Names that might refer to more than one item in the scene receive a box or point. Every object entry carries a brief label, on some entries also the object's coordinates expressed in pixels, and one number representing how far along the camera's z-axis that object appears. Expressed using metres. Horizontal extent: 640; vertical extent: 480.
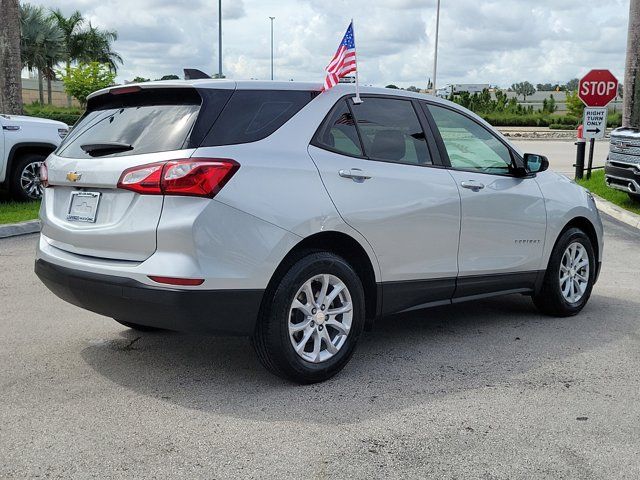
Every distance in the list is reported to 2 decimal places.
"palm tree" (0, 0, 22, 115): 15.10
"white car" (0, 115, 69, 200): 11.60
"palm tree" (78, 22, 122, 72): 64.44
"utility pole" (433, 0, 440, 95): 51.75
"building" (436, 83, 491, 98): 84.55
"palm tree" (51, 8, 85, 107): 63.25
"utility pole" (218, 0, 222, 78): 32.81
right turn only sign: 17.98
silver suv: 4.20
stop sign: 18.08
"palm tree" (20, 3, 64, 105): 58.57
